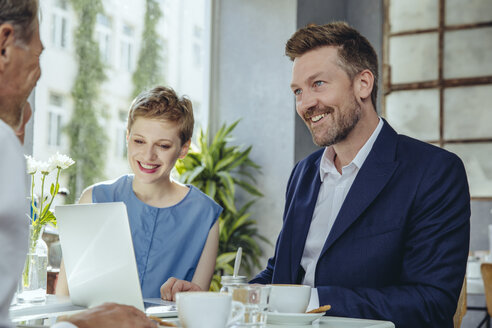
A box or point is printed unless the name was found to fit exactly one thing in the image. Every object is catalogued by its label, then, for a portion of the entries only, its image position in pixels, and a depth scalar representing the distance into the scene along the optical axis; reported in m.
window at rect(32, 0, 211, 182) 3.65
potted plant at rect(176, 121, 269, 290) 4.50
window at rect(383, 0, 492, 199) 5.29
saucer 1.25
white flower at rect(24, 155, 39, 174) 1.80
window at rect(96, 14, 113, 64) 4.04
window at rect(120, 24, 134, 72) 4.27
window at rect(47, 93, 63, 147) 3.63
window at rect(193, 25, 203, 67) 5.06
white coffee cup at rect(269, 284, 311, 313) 1.29
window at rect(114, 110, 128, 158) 4.13
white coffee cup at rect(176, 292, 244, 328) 1.02
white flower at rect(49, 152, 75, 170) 1.81
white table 1.21
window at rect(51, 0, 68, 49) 3.69
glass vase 1.64
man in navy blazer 1.57
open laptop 1.24
